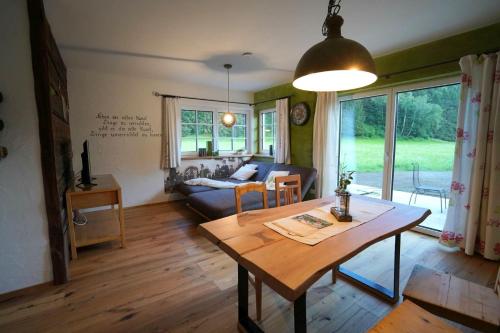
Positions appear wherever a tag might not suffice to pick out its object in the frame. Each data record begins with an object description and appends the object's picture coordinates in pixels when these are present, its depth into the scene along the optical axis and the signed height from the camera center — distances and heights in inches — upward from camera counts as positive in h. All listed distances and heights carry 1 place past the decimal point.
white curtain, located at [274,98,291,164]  171.0 +8.9
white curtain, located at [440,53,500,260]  85.5 -8.1
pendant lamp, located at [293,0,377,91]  41.2 +16.2
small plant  61.1 -10.3
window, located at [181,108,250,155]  182.2 +10.8
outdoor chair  114.7 -23.2
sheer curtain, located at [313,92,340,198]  139.8 +2.4
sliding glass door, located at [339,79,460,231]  107.3 +0.8
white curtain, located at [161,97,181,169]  163.4 +8.4
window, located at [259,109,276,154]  199.8 +12.8
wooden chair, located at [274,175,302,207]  82.5 -16.1
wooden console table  91.2 -26.8
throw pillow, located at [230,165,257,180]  180.5 -23.4
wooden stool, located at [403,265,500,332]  41.6 -31.1
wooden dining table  35.6 -19.7
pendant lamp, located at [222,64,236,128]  158.2 +17.4
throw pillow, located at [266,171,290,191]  151.7 -22.8
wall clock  158.9 +21.6
